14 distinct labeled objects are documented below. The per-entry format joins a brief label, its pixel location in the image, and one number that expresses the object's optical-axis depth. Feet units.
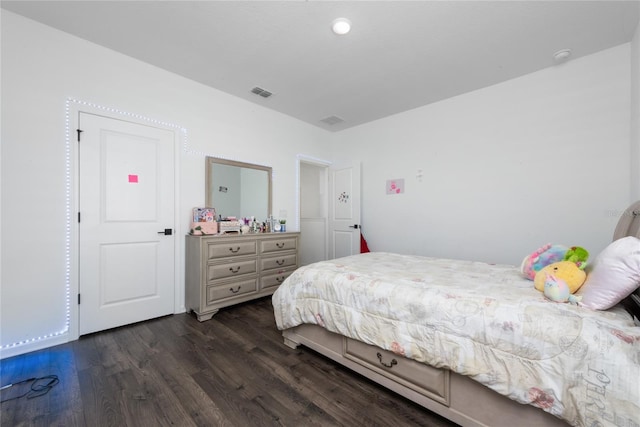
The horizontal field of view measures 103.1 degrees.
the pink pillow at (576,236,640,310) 3.52
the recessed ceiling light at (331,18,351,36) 6.74
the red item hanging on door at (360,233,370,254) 13.64
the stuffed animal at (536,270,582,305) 4.06
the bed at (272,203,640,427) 3.22
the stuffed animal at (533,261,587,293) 4.32
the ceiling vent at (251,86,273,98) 10.54
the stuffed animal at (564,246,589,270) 4.85
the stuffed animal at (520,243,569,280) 5.39
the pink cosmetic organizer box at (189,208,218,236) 9.45
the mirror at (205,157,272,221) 10.43
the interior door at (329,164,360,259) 14.02
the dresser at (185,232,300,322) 8.89
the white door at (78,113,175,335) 7.73
